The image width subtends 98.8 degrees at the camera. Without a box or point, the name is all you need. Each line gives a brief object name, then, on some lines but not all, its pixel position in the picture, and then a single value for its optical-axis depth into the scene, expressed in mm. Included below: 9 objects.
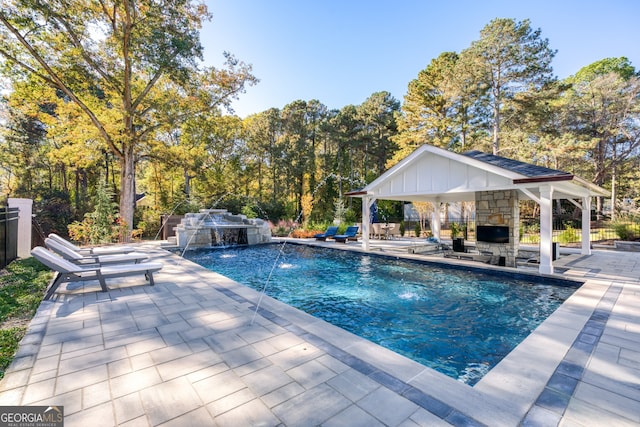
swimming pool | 3463
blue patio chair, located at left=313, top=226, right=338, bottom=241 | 14188
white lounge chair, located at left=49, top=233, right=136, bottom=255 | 7043
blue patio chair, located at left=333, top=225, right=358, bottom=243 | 13463
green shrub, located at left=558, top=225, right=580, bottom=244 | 12805
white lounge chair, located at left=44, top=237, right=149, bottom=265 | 5926
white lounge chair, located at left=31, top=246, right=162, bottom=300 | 4559
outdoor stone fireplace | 8327
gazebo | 6746
